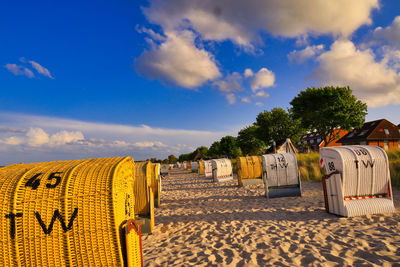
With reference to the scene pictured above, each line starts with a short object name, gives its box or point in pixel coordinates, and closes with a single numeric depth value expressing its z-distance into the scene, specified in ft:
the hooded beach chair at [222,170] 58.70
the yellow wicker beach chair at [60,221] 8.02
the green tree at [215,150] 232.98
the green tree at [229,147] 207.62
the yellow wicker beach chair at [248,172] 45.93
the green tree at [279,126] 133.80
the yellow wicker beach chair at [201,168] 92.34
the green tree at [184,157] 465.47
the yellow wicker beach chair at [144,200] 19.95
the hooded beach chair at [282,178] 31.48
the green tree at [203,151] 318.24
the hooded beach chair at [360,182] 19.97
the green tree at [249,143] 173.88
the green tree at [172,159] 435.12
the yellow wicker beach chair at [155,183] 28.63
